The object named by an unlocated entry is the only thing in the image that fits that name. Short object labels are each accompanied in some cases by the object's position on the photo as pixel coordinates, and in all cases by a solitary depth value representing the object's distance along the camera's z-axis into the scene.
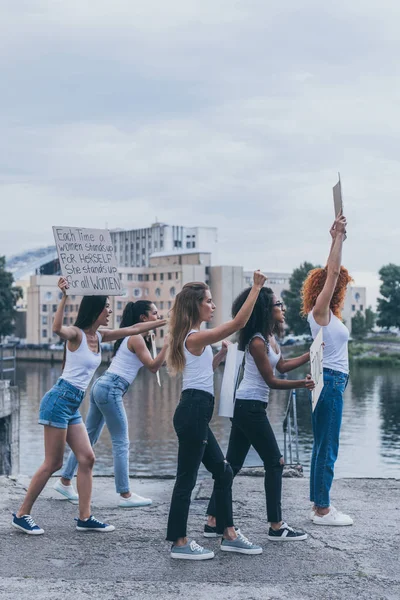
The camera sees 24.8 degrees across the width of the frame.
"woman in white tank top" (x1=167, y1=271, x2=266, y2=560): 6.67
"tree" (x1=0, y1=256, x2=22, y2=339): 129.25
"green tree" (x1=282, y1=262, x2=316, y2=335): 118.44
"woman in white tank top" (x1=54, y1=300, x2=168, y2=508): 8.62
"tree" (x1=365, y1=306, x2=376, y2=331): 140.73
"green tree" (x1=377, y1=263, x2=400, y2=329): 129.25
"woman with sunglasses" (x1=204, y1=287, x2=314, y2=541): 7.21
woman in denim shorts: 7.45
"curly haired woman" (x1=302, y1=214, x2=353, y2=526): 7.48
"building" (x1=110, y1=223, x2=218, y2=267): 159.62
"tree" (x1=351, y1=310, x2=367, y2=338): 129.25
